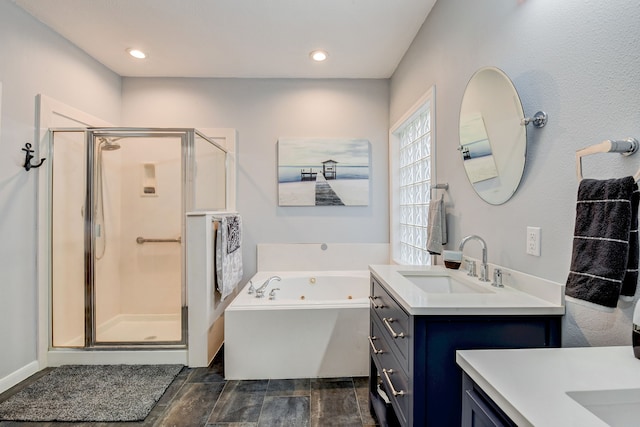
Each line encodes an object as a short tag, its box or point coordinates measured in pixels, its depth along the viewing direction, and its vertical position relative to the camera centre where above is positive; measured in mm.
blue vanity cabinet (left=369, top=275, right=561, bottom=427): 1029 -466
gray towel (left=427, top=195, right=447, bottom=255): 1921 -129
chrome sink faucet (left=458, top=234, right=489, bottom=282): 1434 -256
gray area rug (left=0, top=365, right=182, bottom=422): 1738 -1198
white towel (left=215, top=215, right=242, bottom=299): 2479 -388
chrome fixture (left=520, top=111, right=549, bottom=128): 1144 +362
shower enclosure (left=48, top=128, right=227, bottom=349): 2402 -166
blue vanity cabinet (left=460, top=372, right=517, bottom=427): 648 -462
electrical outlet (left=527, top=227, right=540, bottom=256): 1179 -117
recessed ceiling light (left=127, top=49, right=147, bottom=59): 2676 +1428
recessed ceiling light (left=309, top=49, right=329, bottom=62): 2701 +1435
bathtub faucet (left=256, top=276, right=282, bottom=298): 2547 -683
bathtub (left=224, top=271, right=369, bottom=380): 2139 -940
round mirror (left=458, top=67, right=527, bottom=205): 1285 +367
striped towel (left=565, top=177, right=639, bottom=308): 772 -85
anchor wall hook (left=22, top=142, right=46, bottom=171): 2146 +383
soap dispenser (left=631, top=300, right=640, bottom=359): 720 -293
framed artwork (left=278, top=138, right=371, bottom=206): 3201 +418
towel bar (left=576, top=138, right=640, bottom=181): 808 +179
